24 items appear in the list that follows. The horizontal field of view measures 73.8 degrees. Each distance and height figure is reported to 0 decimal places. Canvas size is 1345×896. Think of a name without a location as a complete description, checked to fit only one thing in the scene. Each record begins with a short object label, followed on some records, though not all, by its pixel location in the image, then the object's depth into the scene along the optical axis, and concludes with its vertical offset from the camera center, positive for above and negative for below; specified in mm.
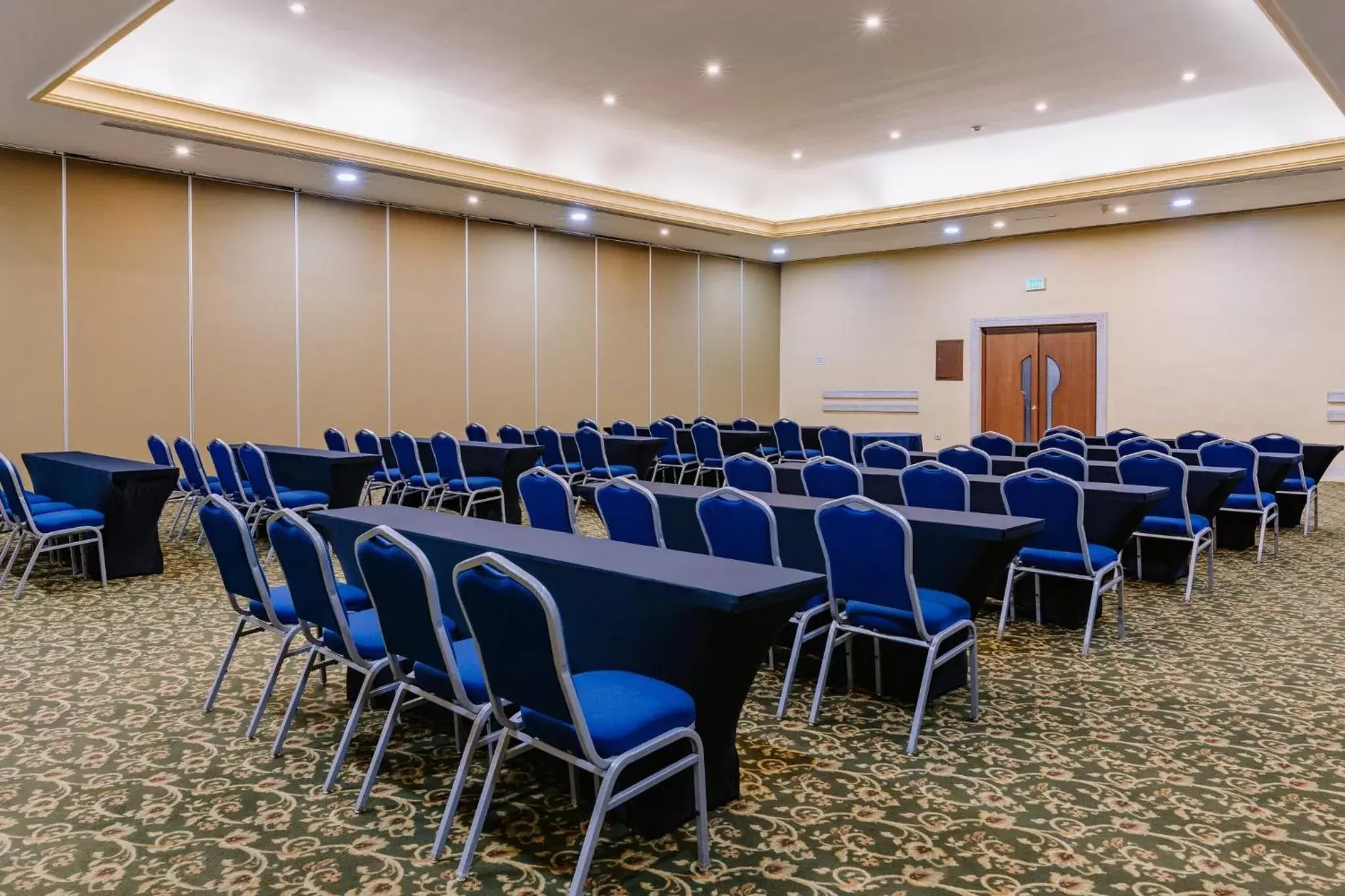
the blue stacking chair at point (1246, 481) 7383 -529
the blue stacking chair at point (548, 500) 4727 -425
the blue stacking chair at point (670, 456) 11555 -462
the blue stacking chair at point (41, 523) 6125 -708
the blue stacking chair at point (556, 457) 10250 -424
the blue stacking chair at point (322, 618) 3152 -729
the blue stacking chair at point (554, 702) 2318 -808
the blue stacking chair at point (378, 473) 9328 -537
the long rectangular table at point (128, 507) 6535 -627
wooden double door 14602 +673
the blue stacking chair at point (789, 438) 11703 -241
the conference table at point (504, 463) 8750 -417
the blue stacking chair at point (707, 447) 11188 -333
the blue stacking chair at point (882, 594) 3561 -724
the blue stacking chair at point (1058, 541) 4859 -681
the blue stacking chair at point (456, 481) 8414 -568
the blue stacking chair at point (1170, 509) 6039 -631
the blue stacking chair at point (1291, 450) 8477 -316
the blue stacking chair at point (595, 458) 10109 -436
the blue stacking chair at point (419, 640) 2691 -689
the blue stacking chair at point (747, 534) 3926 -517
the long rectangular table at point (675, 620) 2748 -654
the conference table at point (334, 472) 7504 -434
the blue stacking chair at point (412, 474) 8750 -528
